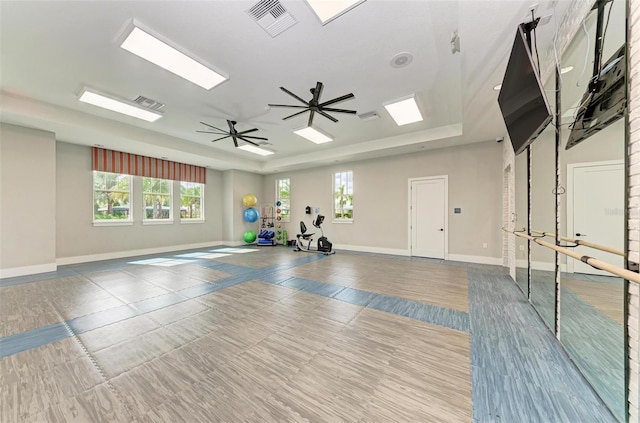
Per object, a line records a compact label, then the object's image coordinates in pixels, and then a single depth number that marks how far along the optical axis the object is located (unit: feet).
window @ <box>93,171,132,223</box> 21.48
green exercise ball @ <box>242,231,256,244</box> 31.39
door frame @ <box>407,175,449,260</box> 21.37
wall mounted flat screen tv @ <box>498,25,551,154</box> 5.91
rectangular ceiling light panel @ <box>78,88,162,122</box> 13.53
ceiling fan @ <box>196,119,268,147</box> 17.22
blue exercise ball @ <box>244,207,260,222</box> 31.78
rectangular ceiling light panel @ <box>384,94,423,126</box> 14.48
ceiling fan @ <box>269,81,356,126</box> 11.94
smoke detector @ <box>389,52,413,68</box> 10.37
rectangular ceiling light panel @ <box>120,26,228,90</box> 9.38
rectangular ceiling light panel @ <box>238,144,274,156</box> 23.84
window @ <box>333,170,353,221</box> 27.22
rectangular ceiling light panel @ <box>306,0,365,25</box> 7.68
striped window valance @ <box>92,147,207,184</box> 21.35
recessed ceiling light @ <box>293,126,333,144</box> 19.43
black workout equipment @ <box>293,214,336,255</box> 25.11
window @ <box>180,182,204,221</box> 28.09
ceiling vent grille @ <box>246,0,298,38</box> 7.88
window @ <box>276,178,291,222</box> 32.60
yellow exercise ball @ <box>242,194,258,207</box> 31.32
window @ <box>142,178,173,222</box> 24.71
